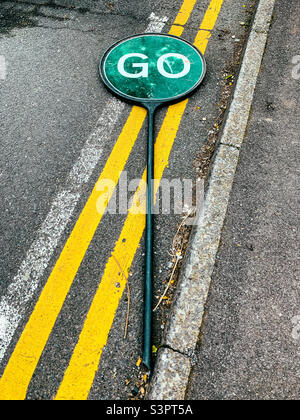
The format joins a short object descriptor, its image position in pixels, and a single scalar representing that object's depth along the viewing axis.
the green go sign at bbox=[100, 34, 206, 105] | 2.97
